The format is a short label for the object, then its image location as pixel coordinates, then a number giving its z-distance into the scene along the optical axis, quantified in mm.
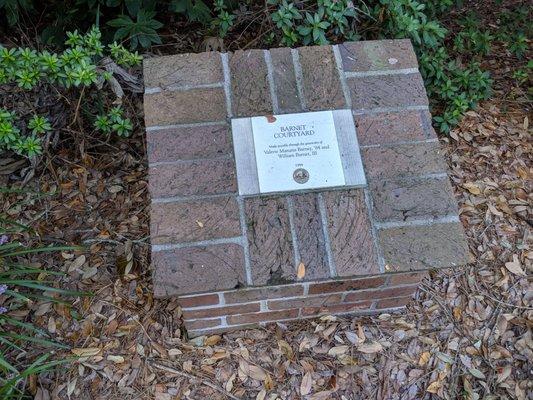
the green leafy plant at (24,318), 1676
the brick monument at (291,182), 1407
